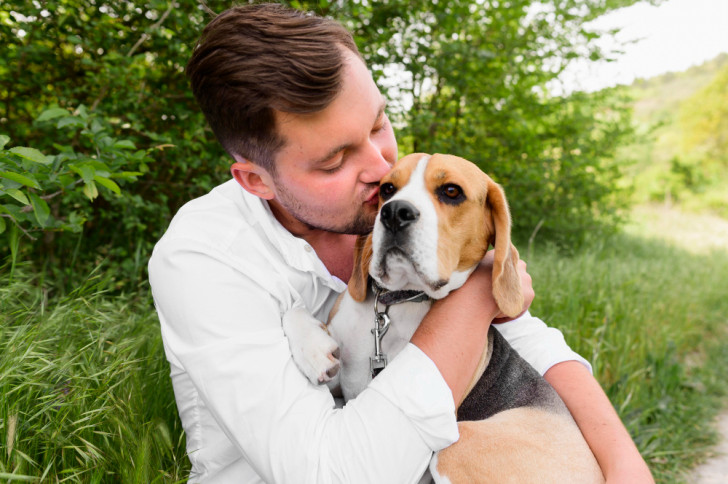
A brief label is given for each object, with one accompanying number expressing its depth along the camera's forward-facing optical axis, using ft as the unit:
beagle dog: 2.29
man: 2.08
